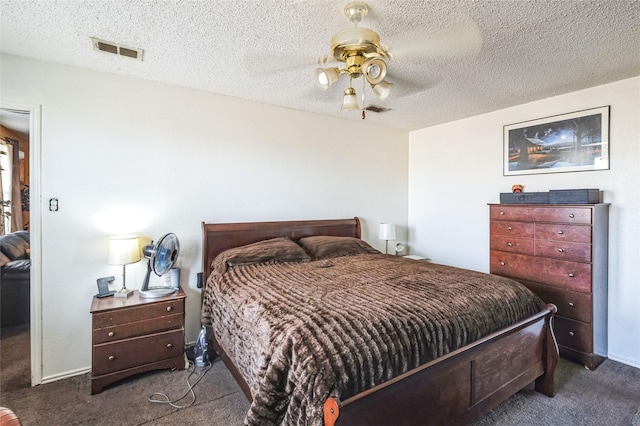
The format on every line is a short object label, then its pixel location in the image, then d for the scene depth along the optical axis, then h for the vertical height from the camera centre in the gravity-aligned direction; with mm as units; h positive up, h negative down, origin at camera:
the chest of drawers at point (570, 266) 2750 -513
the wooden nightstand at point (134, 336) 2359 -997
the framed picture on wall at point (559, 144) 3014 +711
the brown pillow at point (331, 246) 3467 -406
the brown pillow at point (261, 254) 2963 -433
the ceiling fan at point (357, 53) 1788 +963
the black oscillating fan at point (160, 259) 2674 -421
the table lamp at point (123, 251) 2580 -340
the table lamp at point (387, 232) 4422 -296
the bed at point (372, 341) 1418 -710
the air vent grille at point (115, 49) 2248 +1207
